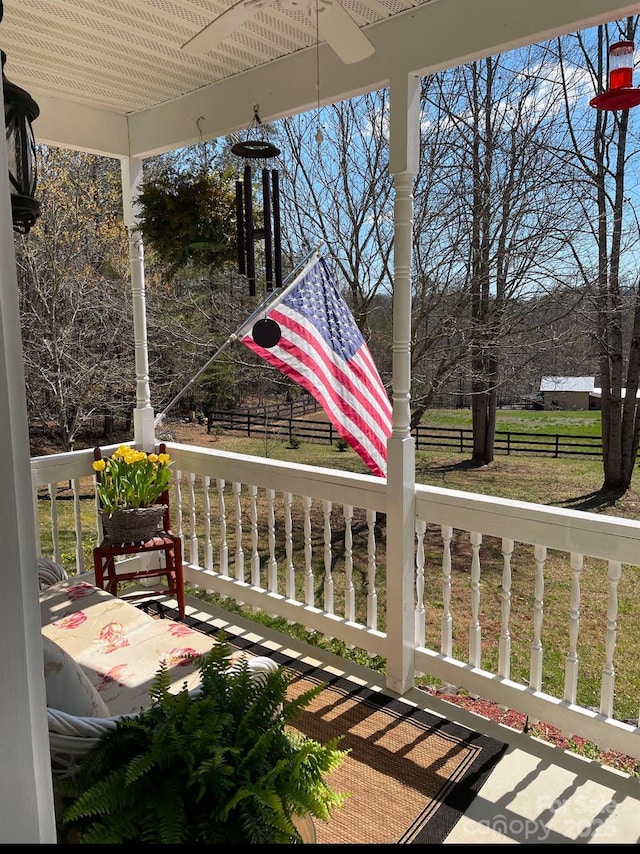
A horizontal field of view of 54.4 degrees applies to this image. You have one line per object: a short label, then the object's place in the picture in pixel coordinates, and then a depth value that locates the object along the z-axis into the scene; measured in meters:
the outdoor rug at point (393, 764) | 2.05
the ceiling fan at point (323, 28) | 1.98
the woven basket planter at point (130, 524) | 3.29
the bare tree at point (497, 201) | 5.96
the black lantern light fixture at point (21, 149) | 1.31
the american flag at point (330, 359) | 3.02
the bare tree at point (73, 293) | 7.32
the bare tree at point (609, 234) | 5.69
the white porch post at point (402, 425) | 2.60
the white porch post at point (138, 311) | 3.81
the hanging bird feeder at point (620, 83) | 1.88
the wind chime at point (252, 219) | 2.80
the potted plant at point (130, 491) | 3.30
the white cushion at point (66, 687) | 1.53
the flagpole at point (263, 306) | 3.08
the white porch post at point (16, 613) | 0.61
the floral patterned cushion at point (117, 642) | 2.02
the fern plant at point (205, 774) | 1.12
